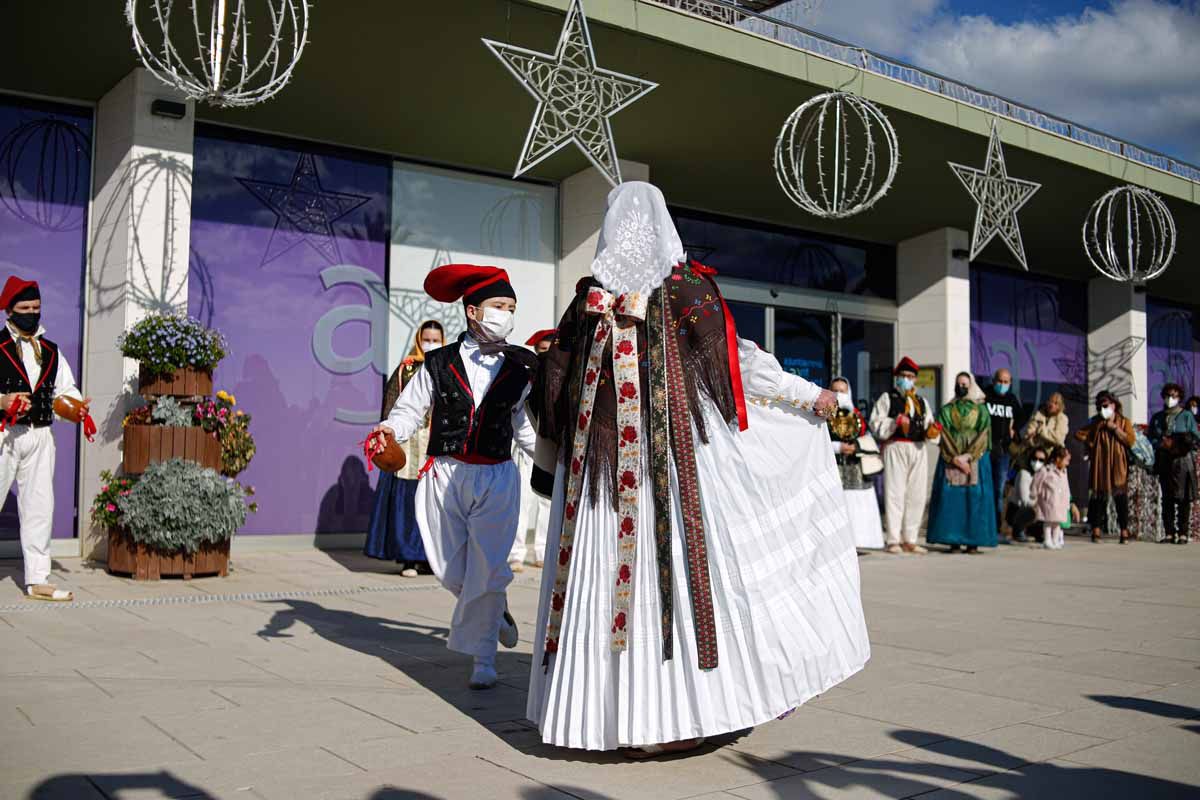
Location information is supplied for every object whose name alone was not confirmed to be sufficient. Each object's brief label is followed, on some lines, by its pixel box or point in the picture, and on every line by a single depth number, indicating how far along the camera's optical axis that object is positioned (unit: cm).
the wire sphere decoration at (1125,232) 1223
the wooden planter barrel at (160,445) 805
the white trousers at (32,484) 687
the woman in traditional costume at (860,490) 1058
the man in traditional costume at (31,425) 685
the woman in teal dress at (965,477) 1184
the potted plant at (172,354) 820
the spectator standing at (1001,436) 1523
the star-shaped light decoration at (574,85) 846
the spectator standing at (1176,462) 1400
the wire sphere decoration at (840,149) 969
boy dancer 495
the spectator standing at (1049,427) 1344
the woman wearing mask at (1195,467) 1410
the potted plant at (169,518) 787
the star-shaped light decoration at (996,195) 1133
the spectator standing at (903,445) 1177
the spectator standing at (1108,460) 1409
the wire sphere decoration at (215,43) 694
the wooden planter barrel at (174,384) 830
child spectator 1294
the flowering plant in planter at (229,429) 835
